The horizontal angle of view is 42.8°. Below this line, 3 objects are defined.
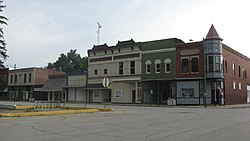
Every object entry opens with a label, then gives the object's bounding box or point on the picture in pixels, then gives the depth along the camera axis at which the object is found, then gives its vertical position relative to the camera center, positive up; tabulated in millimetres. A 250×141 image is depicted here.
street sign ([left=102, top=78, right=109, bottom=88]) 25655 +835
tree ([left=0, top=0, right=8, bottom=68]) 27925 +4309
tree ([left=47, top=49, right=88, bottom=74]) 105312 +10017
